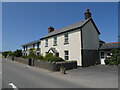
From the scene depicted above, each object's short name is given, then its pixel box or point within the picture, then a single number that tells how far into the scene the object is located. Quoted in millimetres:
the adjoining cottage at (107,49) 15701
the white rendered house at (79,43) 14992
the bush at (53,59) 14713
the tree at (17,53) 32006
